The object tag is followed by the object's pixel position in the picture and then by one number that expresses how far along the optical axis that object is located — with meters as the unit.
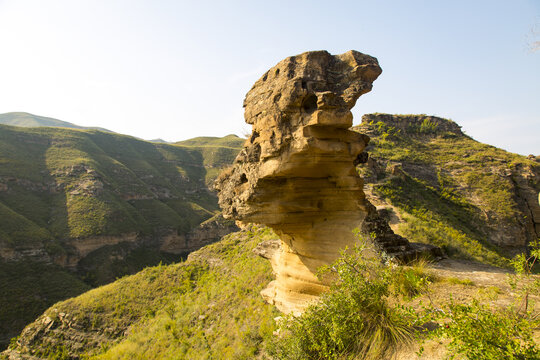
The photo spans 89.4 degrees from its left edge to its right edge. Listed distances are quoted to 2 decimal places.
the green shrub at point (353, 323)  5.48
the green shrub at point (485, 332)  3.59
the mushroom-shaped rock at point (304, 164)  8.16
